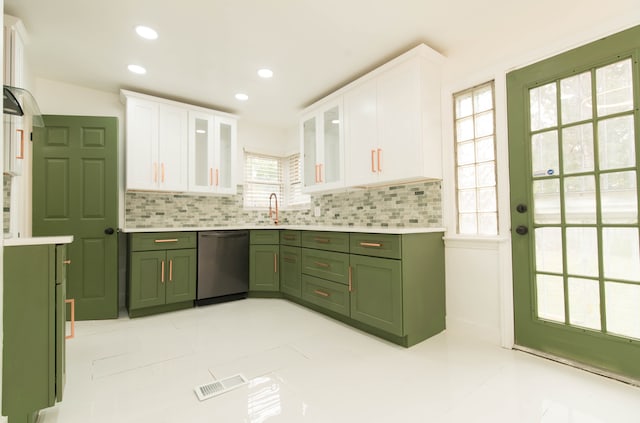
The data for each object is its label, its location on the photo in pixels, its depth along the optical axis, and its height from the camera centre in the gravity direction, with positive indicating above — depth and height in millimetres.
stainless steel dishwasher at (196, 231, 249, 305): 3492 -565
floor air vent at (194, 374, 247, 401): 1721 -990
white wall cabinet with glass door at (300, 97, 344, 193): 3406 +844
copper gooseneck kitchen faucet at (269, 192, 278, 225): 4645 +123
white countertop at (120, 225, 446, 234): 2417 -115
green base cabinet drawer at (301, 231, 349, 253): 2846 -234
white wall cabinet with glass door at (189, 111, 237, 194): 3816 +852
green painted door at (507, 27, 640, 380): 1842 +79
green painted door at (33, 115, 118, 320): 3023 +210
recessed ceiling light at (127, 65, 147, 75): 2996 +1495
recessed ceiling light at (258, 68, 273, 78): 3113 +1500
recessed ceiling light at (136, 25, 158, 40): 2416 +1505
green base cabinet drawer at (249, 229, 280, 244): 3852 -231
